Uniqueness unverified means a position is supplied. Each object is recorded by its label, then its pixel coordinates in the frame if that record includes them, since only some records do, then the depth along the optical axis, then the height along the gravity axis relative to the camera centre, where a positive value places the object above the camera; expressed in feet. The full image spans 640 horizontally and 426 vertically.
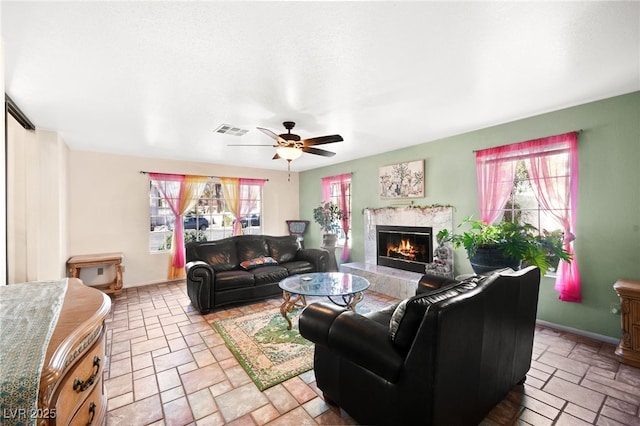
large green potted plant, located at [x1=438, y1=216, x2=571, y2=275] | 9.17 -1.27
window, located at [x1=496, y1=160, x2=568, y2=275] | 10.69 -0.03
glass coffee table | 10.20 -2.88
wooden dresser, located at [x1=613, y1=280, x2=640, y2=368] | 8.13 -3.35
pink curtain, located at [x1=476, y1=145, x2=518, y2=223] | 11.95 +1.44
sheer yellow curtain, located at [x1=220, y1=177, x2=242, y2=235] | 20.89 +1.25
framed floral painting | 15.33 +1.84
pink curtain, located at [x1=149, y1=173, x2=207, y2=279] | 18.47 +0.75
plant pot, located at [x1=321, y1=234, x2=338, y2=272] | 19.69 -2.11
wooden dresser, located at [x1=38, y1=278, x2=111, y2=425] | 2.87 -1.87
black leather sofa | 12.57 -2.82
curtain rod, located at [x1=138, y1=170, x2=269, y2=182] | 17.72 +2.69
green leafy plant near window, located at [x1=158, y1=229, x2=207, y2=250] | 18.88 -1.65
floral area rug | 7.89 -4.48
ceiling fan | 10.36 +2.68
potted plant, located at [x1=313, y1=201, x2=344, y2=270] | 19.88 -0.63
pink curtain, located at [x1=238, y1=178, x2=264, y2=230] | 21.84 +1.53
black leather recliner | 4.59 -2.68
